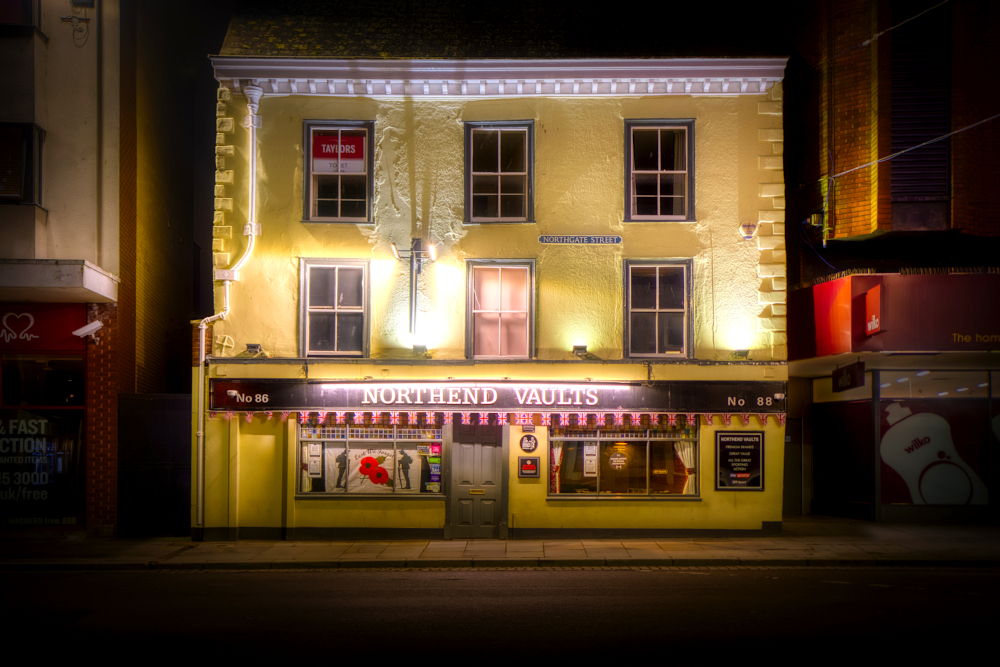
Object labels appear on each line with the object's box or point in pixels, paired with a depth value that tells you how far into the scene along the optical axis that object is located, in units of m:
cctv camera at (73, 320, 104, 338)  14.18
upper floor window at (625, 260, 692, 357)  14.48
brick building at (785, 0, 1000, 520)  13.56
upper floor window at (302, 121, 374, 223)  14.71
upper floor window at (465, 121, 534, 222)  14.71
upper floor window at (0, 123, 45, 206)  13.96
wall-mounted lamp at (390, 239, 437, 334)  14.21
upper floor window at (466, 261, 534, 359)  14.51
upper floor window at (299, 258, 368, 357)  14.48
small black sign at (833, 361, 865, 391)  14.22
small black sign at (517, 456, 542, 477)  14.25
